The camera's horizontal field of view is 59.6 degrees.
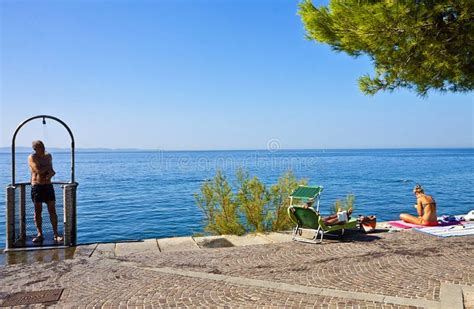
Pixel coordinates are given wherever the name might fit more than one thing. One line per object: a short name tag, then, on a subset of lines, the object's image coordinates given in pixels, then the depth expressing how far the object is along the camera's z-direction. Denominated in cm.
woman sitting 961
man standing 762
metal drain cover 484
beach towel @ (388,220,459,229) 961
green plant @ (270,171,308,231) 993
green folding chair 824
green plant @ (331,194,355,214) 1103
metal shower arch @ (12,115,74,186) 784
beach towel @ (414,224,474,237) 871
